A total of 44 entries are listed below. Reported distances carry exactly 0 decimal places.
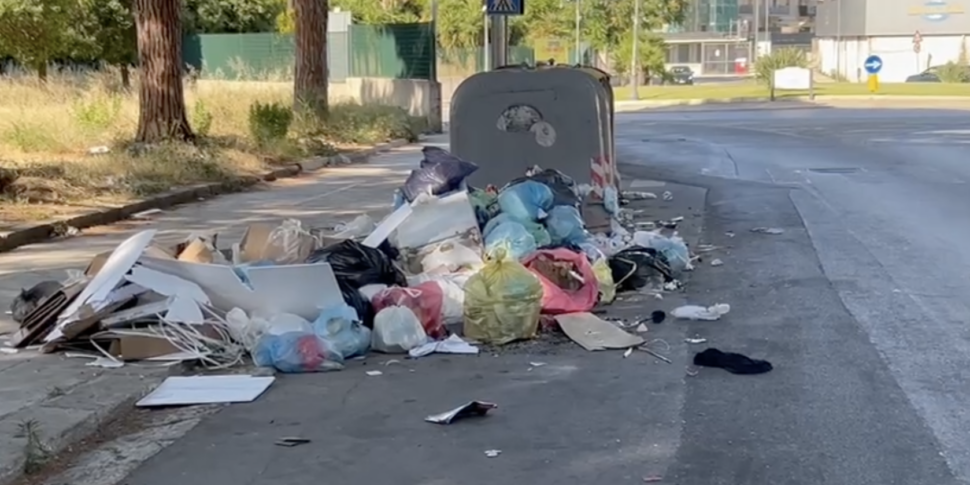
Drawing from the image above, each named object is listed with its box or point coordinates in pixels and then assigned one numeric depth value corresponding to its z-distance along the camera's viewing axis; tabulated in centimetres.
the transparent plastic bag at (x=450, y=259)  896
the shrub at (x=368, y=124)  2514
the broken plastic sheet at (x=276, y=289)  768
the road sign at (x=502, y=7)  1593
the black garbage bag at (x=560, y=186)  1038
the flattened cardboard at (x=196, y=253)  857
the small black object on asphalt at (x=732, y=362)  694
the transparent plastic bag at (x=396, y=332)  757
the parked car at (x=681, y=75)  7088
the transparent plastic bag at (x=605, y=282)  897
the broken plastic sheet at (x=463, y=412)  608
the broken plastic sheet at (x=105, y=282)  748
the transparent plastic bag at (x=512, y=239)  909
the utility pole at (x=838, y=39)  8319
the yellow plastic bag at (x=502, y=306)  777
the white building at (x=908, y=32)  7640
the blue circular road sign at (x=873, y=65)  4844
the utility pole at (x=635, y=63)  5041
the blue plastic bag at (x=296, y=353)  714
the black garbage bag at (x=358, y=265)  831
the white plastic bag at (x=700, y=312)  837
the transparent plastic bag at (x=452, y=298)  818
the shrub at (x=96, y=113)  1947
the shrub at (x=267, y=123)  2058
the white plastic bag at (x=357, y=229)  1024
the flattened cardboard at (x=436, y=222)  928
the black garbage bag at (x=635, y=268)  945
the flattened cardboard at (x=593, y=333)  767
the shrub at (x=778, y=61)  5359
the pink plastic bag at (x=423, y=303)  788
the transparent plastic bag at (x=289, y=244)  890
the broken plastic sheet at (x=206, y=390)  652
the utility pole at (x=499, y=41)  1898
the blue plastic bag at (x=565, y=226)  980
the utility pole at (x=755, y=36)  9179
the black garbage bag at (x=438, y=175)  1027
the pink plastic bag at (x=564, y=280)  835
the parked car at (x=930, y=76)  6721
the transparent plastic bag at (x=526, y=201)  979
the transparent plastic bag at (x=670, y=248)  998
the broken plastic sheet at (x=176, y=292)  741
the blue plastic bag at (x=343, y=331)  745
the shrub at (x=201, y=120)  1989
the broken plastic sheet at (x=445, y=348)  754
